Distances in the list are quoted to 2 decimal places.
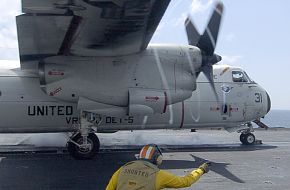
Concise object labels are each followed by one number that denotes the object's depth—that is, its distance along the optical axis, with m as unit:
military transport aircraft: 11.13
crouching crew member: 4.90
